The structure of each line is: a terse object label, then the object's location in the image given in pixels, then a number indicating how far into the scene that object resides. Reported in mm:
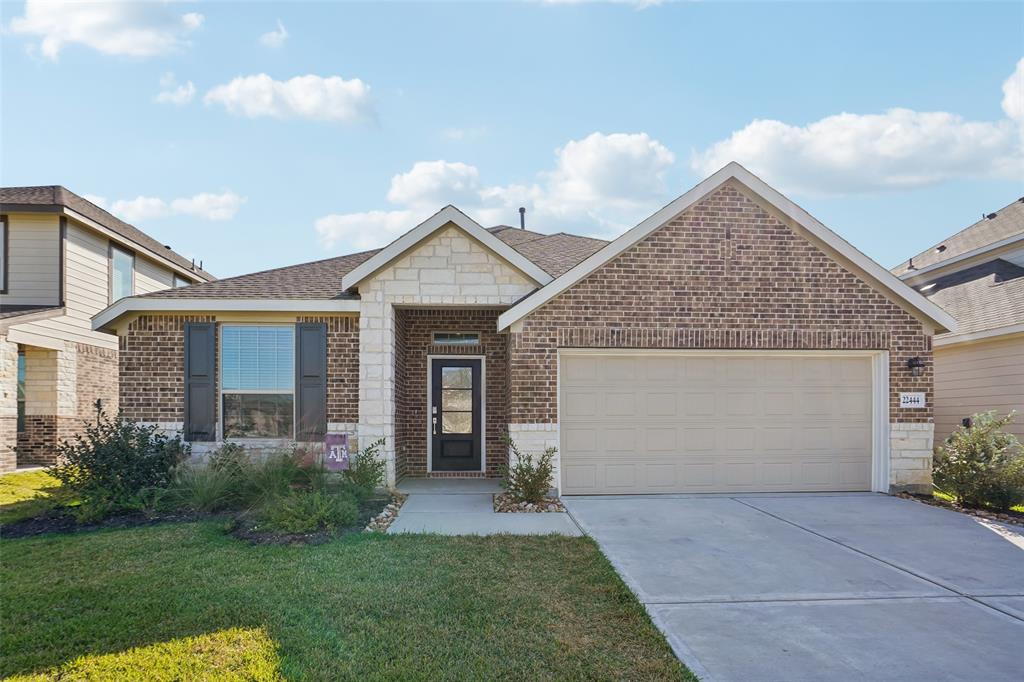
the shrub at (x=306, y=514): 7566
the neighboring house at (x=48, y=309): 14281
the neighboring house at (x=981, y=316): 11953
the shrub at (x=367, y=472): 9742
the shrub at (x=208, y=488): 8773
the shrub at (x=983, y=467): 9289
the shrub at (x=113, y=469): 8594
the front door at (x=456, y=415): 12281
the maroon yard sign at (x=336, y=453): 10000
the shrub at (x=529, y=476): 9422
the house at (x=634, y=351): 10148
